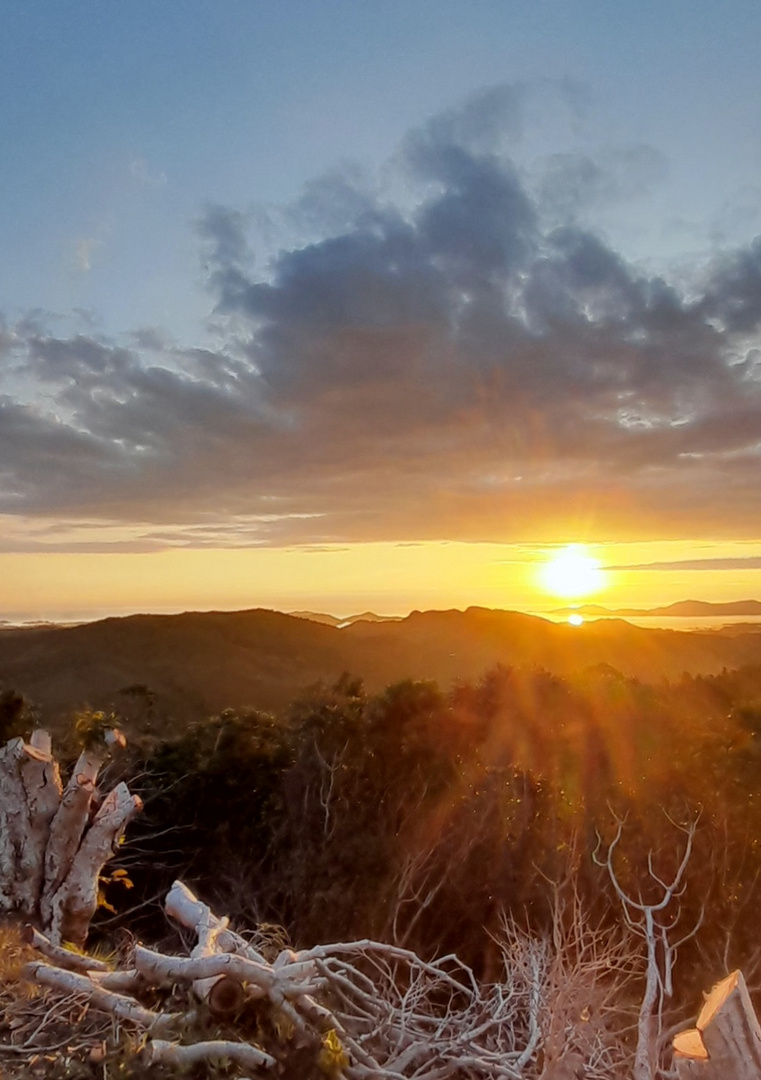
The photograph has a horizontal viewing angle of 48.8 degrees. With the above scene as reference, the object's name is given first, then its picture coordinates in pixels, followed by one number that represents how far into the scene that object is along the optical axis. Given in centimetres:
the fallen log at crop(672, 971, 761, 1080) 219
